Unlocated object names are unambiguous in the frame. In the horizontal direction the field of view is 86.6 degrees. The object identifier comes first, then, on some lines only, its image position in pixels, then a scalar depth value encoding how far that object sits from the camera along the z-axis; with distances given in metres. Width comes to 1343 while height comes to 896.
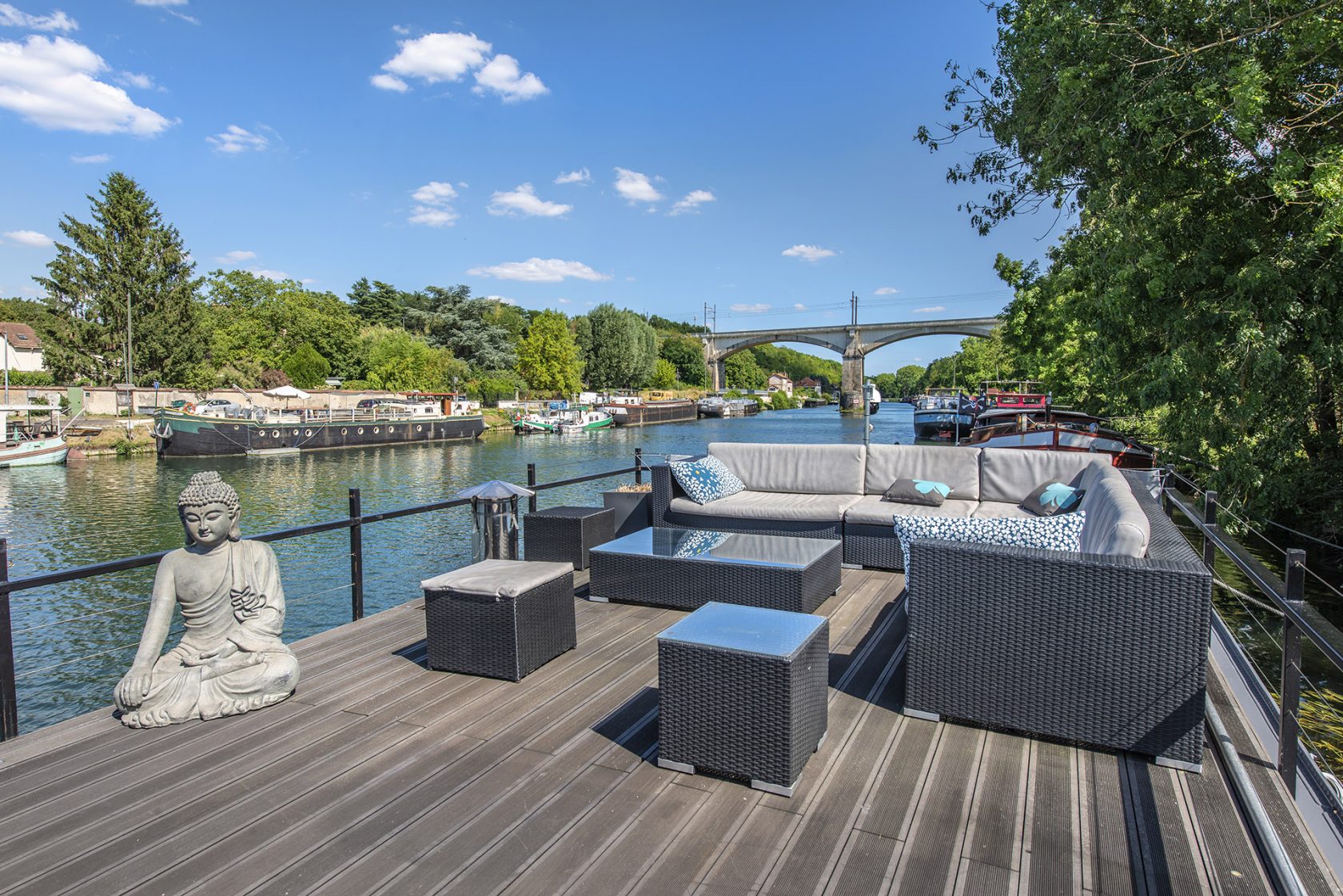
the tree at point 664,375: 67.13
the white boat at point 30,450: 20.75
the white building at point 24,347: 44.31
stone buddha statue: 2.49
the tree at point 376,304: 55.97
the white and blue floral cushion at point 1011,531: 2.70
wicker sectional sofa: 2.11
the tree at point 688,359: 78.19
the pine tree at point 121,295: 30.36
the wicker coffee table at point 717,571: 3.56
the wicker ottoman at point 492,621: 2.89
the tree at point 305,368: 41.19
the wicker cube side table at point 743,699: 2.02
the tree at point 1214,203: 5.34
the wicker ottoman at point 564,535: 4.84
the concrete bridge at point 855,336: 53.59
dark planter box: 5.51
